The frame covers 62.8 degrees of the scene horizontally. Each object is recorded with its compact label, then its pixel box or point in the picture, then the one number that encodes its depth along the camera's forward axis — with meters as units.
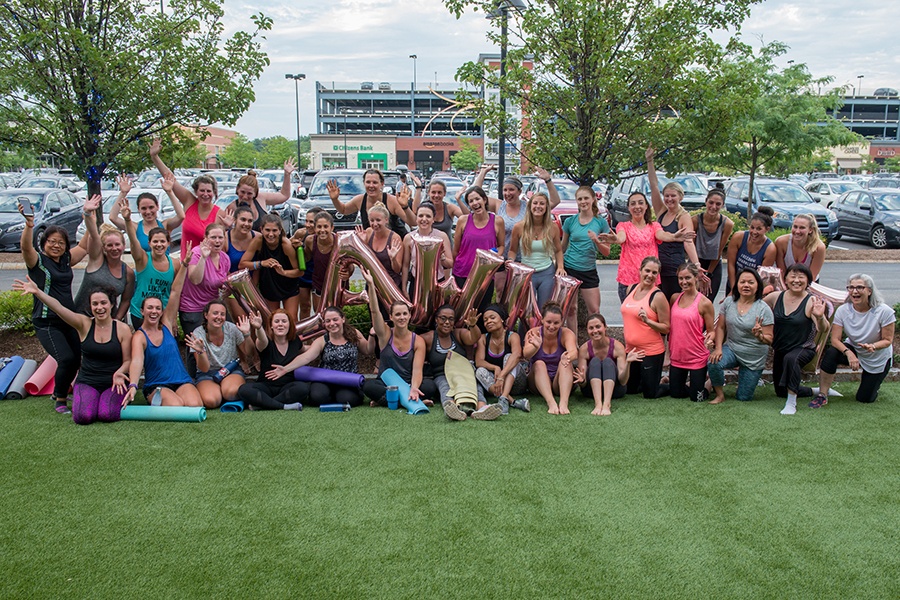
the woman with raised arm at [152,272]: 6.80
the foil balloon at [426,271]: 6.88
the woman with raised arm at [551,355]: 6.64
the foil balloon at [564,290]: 7.12
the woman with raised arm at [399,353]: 6.64
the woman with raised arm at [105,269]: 6.54
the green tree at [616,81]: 7.85
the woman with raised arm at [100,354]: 6.10
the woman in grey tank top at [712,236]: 7.65
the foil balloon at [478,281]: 6.94
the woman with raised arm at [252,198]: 7.71
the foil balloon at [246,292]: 6.80
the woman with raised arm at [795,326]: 6.59
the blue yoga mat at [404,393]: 6.41
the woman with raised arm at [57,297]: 6.44
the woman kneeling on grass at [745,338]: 6.70
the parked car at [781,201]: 18.39
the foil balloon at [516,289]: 6.98
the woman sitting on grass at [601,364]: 6.59
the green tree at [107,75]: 7.94
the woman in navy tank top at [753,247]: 7.25
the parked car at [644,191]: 19.80
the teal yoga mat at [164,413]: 6.15
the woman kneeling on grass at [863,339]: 6.59
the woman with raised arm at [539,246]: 7.29
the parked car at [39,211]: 16.70
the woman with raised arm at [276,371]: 6.53
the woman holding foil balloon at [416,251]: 7.03
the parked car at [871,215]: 18.44
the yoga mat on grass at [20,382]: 6.83
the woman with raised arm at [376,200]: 7.58
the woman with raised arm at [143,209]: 6.99
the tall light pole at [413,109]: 84.56
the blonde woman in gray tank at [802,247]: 7.09
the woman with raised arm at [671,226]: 7.36
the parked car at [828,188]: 28.28
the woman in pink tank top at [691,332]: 6.71
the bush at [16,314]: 8.41
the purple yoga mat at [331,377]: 6.61
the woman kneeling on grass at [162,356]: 6.33
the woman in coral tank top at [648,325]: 6.79
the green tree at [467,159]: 66.62
